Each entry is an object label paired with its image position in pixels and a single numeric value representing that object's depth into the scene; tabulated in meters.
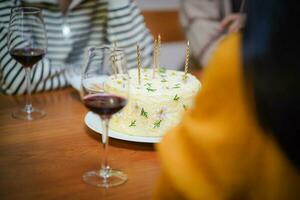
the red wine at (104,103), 0.87
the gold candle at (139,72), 1.14
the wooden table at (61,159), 0.86
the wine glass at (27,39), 1.23
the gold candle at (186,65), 1.17
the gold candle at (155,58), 1.20
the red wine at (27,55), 1.24
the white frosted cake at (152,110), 1.07
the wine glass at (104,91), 0.88
